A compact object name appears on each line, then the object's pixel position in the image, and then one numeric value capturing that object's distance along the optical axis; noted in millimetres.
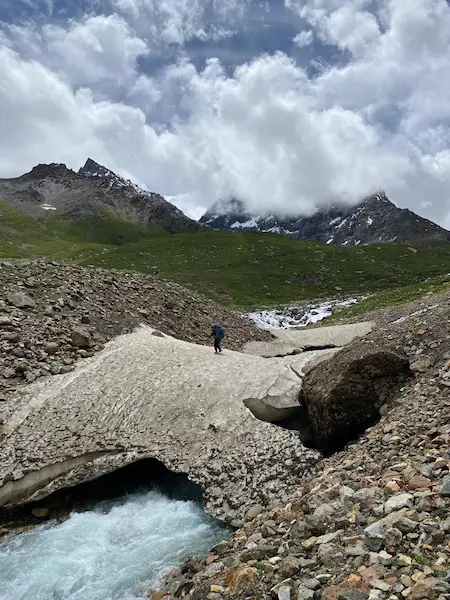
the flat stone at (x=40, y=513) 20000
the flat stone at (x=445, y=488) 10750
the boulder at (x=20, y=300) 33188
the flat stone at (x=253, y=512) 16672
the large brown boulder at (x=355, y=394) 19031
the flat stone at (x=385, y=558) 9203
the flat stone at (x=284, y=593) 9500
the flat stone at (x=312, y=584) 9414
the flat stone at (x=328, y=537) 10944
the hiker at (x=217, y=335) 32094
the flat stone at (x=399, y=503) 10999
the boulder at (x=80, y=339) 31766
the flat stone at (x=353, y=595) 8461
